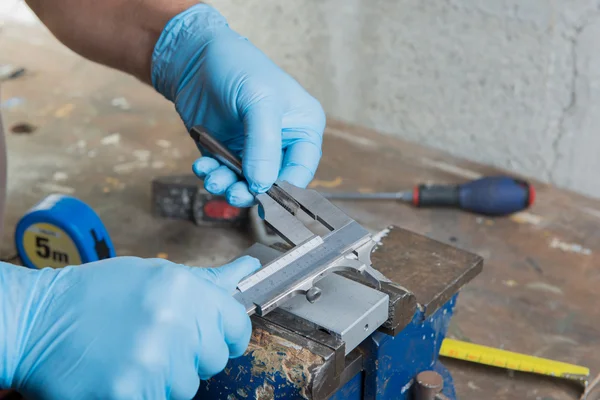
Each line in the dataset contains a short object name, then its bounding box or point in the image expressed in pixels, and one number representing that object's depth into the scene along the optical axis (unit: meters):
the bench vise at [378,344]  0.93
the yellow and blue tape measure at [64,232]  1.13
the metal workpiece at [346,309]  0.93
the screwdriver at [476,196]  1.25
